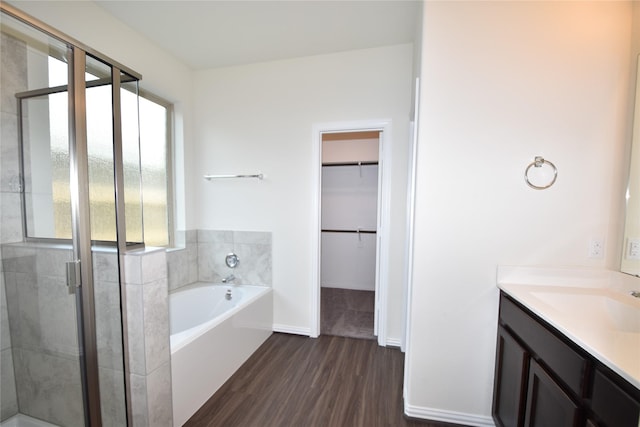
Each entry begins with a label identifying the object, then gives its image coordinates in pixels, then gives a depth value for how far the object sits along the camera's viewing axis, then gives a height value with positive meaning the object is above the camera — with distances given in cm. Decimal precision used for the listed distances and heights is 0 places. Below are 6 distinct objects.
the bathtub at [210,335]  155 -108
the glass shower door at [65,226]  127 -17
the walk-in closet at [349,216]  386 -25
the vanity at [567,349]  73 -50
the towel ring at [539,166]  137 +18
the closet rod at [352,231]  393 -49
